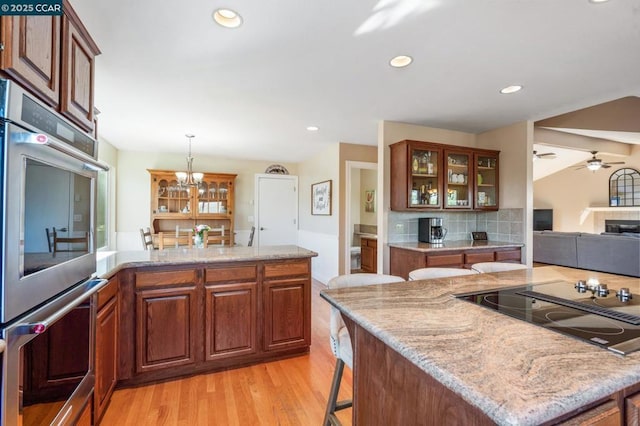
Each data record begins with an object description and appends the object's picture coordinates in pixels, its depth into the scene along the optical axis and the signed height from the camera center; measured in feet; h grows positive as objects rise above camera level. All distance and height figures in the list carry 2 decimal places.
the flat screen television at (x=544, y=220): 29.64 -0.22
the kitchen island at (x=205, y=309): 6.75 -2.29
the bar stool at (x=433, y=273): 6.16 -1.17
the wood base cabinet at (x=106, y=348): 5.38 -2.58
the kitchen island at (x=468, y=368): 2.03 -1.18
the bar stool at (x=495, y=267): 6.93 -1.16
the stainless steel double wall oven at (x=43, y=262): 2.80 -0.54
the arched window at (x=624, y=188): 25.04 +2.61
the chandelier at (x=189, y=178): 14.75 +2.01
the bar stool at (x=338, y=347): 4.68 -2.07
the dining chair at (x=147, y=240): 13.62 -1.13
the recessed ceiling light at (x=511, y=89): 8.77 +3.84
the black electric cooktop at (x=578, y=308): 2.93 -1.15
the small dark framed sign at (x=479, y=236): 13.21 -0.82
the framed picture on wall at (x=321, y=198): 16.34 +1.09
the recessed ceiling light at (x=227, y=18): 5.48 +3.75
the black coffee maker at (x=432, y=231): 11.94 -0.55
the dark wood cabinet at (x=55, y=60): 3.19 +2.05
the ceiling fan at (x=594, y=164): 20.68 +3.81
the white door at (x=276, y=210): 20.42 +0.47
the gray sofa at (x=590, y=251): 16.22 -2.01
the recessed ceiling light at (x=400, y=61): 7.05 +3.79
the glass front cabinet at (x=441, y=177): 11.50 +1.65
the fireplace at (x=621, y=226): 24.50 -0.66
